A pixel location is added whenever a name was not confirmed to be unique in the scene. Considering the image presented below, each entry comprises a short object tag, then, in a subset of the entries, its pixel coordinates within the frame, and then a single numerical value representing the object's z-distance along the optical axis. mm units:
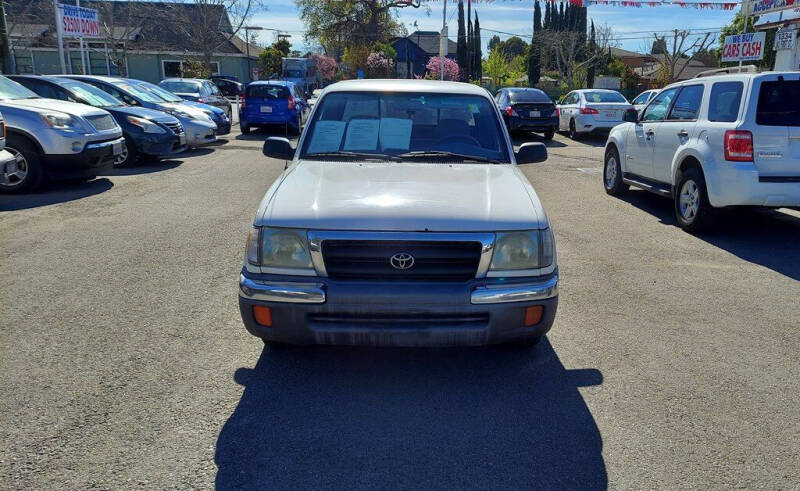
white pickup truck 3289
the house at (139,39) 36562
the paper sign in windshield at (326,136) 4672
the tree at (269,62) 53719
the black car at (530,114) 18094
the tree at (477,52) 53938
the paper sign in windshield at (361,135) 4633
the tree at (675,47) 37812
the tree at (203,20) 34906
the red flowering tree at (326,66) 66875
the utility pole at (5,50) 14277
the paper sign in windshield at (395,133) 4641
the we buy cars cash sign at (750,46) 20266
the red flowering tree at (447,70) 47469
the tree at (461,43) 57156
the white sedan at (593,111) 18156
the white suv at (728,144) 6602
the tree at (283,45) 63625
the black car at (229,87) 39844
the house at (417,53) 71950
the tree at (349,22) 53031
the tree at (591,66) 48750
